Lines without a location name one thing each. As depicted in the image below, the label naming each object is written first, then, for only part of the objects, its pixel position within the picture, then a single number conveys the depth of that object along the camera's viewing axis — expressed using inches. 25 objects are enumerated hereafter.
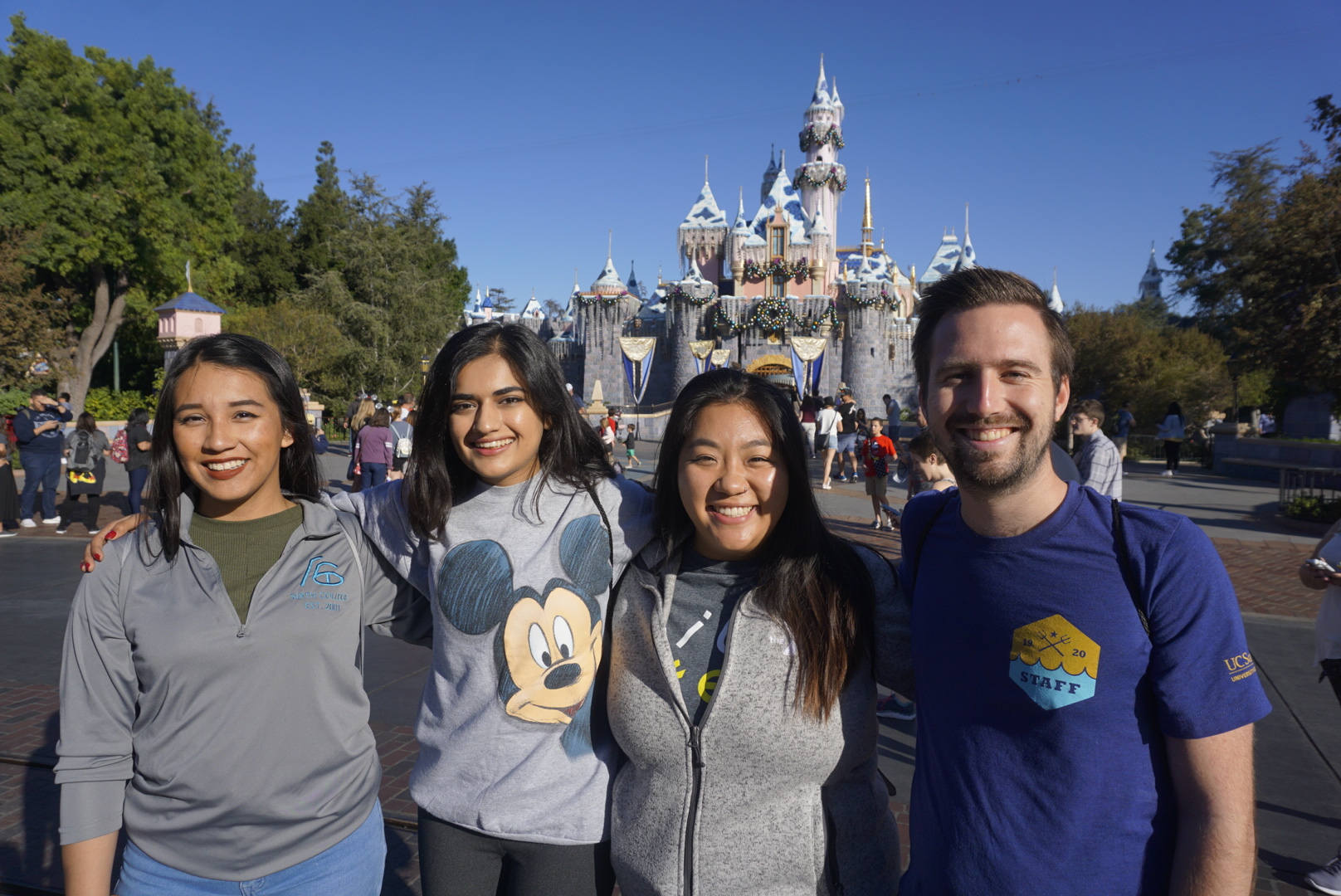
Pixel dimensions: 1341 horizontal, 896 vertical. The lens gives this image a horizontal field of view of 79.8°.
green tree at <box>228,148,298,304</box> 1396.4
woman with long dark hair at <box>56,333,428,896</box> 62.4
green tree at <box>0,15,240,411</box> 903.7
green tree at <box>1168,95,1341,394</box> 447.8
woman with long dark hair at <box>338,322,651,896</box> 68.4
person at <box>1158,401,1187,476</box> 676.1
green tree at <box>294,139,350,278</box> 1438.2
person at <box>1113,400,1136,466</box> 654.3
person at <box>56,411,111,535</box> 387.2
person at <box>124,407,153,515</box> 370.3
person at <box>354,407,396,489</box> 390.0
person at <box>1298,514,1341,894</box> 125.9
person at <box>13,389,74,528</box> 375.2
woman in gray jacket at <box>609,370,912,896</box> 64.1
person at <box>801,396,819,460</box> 649.0
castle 1460.4
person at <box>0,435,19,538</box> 367.6
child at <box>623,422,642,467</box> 676.7
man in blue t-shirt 50.8
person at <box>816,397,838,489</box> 554.9
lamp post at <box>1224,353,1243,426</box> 858.8
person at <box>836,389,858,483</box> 630.5
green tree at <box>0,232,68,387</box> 753.1
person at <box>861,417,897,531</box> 379.6
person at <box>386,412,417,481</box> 372.5
